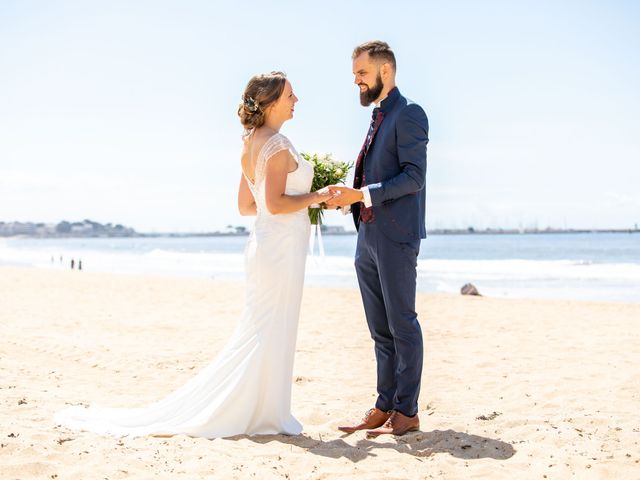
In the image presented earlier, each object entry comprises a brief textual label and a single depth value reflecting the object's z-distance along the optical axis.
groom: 4.10
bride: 4.18
